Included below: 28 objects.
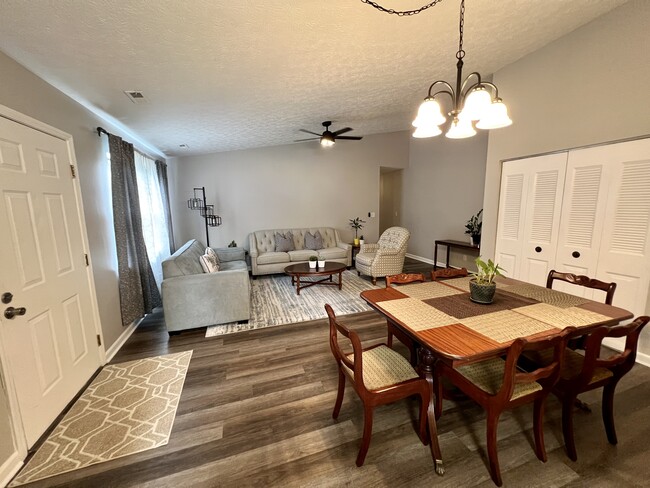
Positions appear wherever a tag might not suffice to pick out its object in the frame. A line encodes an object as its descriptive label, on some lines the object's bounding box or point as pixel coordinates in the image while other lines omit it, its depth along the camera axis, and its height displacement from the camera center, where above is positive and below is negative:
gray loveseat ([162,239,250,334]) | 2.96 -0.99
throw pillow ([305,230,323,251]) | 5.69 -0.72
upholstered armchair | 4.66 -0.90
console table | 4.71 -0.72
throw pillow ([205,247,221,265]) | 4.07 -0.69
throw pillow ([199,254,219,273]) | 3.45 -0.72
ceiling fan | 4.27 +1.17
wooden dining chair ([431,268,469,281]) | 2.38 -0.61
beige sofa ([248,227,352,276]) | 5.17 -0.88
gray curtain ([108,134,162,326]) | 2.86 -0.33
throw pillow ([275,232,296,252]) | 5.56 -0.72
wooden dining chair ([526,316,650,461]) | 1.30 -0.95
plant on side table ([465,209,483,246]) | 4.66 -0.39
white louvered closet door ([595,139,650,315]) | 2.19 -0.17
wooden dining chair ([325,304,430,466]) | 1.39 -0.96
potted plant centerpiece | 1.75 -0.52
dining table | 1.29 -0.65
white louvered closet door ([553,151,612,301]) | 2.44 -0.08
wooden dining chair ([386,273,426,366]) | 1.99 -0.64
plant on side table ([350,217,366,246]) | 6.31 -0.39
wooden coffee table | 4.22 -1.01
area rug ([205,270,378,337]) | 3.28 -1.37
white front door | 1.57 -0.45
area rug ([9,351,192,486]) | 1.56 -1.45
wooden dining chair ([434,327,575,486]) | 1.22 -0.96
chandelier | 1.47 +0.55
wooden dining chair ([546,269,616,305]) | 1.88 -0.58
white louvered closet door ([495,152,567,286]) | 2.80 -0.10
